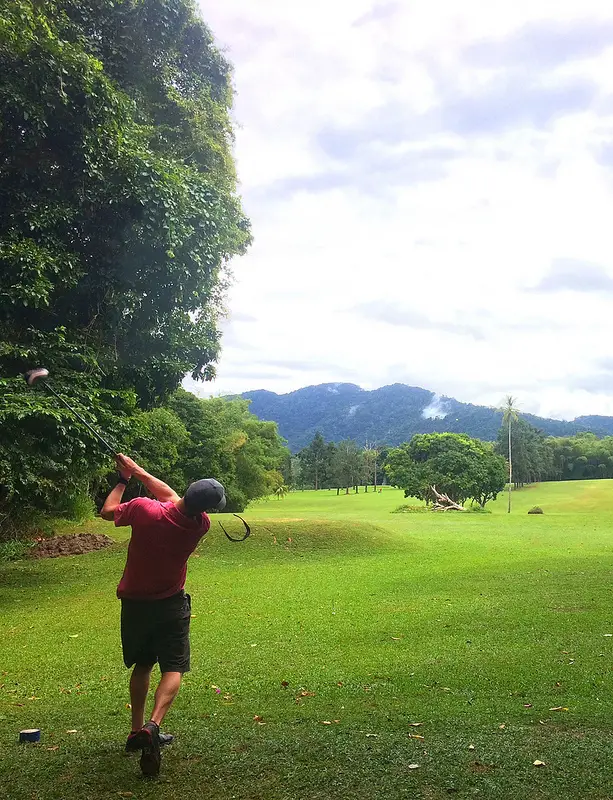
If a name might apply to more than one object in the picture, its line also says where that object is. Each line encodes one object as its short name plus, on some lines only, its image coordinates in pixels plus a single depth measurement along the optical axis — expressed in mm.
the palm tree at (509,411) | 60406
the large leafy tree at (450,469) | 56125
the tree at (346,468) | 98812
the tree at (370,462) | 108750
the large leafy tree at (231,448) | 37156
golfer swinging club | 4539
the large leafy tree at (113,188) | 11453
